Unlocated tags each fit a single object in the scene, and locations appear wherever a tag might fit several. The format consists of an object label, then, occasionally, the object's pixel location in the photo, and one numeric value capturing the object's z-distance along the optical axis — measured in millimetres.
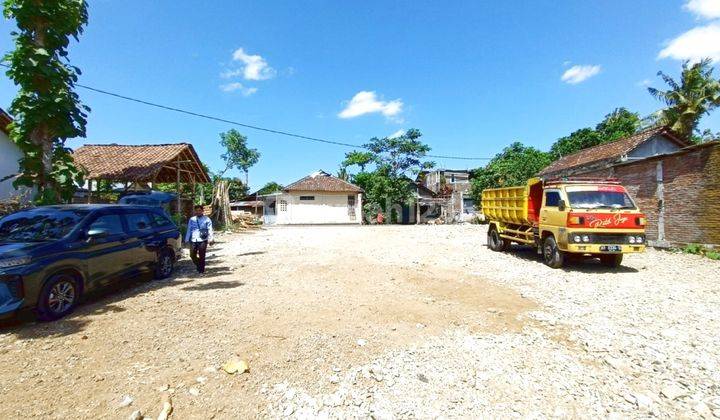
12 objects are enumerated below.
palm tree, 24969
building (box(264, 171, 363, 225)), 33062
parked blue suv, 4488
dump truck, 7910
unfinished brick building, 9664
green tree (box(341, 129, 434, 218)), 31672
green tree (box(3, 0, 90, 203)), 8406
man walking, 8000
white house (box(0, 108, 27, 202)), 11719
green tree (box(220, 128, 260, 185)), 43094
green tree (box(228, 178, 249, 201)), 48962
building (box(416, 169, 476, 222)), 36031
